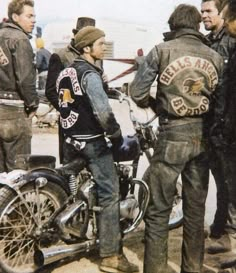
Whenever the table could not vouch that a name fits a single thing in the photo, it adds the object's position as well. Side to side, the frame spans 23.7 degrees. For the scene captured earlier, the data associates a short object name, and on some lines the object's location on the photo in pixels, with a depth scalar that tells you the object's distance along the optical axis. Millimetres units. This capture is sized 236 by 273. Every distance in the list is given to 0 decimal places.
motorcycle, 4129
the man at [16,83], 4965
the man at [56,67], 5223
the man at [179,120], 3787
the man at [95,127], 3963
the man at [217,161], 4754
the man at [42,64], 14867
